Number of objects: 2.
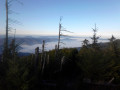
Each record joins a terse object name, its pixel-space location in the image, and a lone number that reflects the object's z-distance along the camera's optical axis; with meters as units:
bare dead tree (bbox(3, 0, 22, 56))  9.67
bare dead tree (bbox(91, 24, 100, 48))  19.10
